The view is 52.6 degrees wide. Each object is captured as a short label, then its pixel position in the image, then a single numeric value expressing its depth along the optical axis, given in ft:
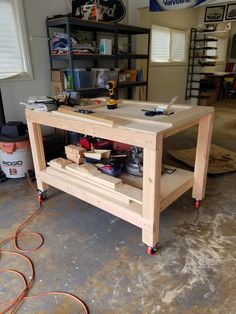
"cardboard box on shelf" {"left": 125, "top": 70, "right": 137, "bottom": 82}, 11.71
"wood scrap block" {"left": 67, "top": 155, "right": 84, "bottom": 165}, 6.21
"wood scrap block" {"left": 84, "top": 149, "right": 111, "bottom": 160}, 6.12
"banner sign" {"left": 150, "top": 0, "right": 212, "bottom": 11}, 10.00
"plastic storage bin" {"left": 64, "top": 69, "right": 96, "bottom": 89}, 9.02
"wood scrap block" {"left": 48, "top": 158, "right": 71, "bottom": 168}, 6.21
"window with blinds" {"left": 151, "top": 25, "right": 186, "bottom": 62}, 15.94
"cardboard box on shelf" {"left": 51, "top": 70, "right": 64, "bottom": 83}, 9.04
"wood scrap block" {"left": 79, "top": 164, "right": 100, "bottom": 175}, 5.66
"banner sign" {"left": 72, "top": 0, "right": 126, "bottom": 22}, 9.52
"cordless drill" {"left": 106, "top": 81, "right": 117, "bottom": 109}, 5.75
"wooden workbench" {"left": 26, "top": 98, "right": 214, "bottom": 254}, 4.15
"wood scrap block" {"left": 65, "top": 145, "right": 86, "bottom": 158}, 6.19
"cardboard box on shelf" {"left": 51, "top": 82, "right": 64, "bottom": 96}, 9.16
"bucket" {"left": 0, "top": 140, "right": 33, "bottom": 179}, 7.40
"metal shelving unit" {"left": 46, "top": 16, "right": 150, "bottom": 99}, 8.36
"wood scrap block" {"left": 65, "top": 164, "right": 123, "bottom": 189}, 5.24
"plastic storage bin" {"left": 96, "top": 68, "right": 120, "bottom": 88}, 9.95
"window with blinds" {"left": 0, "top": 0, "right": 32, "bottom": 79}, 7.94
